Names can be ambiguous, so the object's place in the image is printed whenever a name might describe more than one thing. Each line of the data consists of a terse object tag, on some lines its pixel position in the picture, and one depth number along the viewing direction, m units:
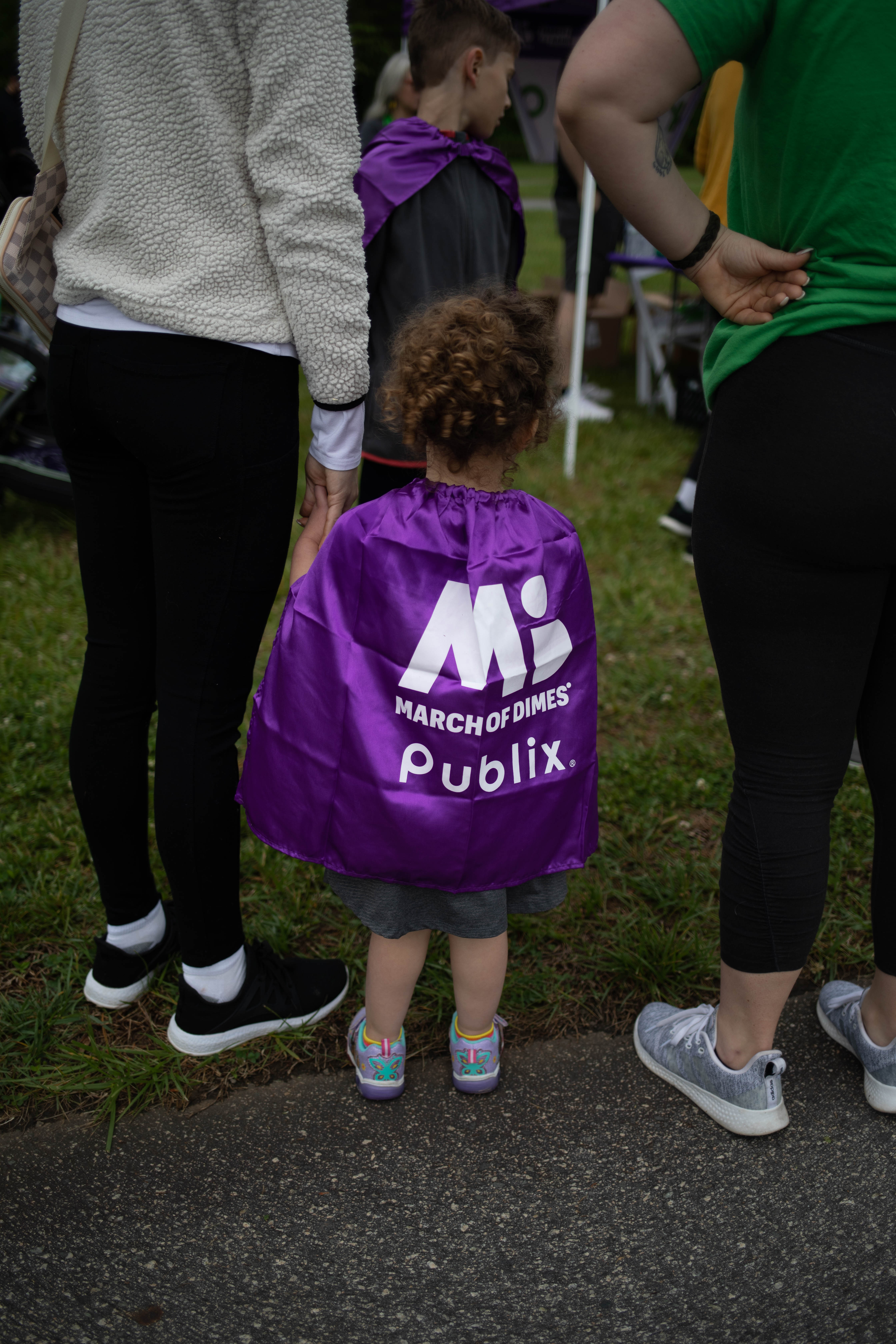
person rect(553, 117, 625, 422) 6.38
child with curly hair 1.57
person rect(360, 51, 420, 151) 4.08
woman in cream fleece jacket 1.40
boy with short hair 2.60
